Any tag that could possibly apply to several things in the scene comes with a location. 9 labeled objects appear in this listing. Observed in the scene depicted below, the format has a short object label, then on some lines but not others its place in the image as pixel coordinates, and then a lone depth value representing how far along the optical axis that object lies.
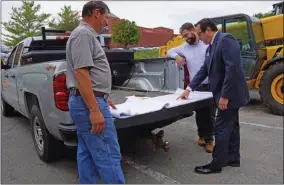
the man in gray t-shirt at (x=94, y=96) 2.29
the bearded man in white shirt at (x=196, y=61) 4.24
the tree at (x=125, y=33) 38.69
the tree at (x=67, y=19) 32.47
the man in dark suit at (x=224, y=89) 3.26
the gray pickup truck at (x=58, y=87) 3.16
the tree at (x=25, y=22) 28.69
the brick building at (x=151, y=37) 47.06
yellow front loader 6.43
